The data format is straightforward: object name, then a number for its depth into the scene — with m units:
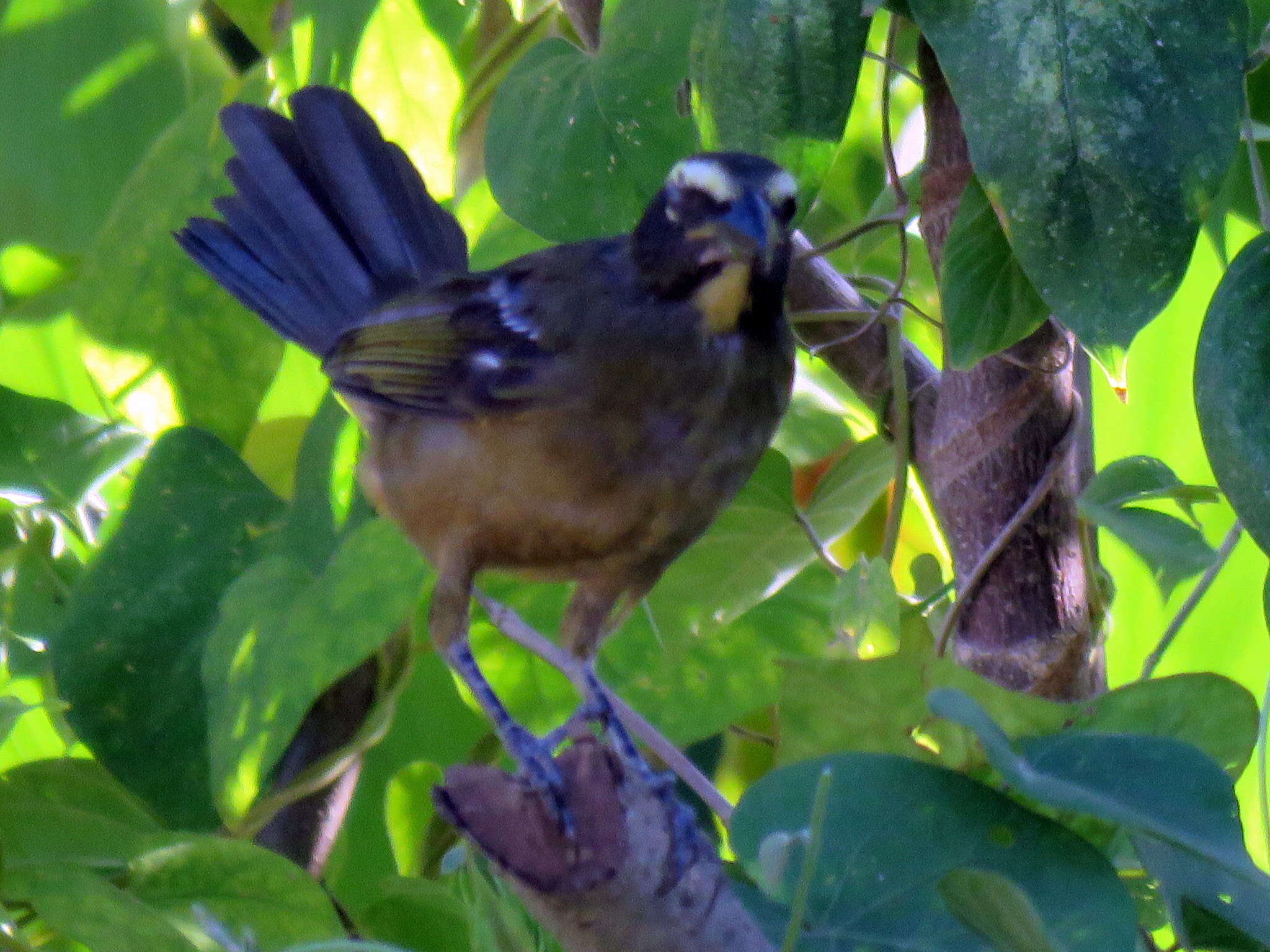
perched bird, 5.68
